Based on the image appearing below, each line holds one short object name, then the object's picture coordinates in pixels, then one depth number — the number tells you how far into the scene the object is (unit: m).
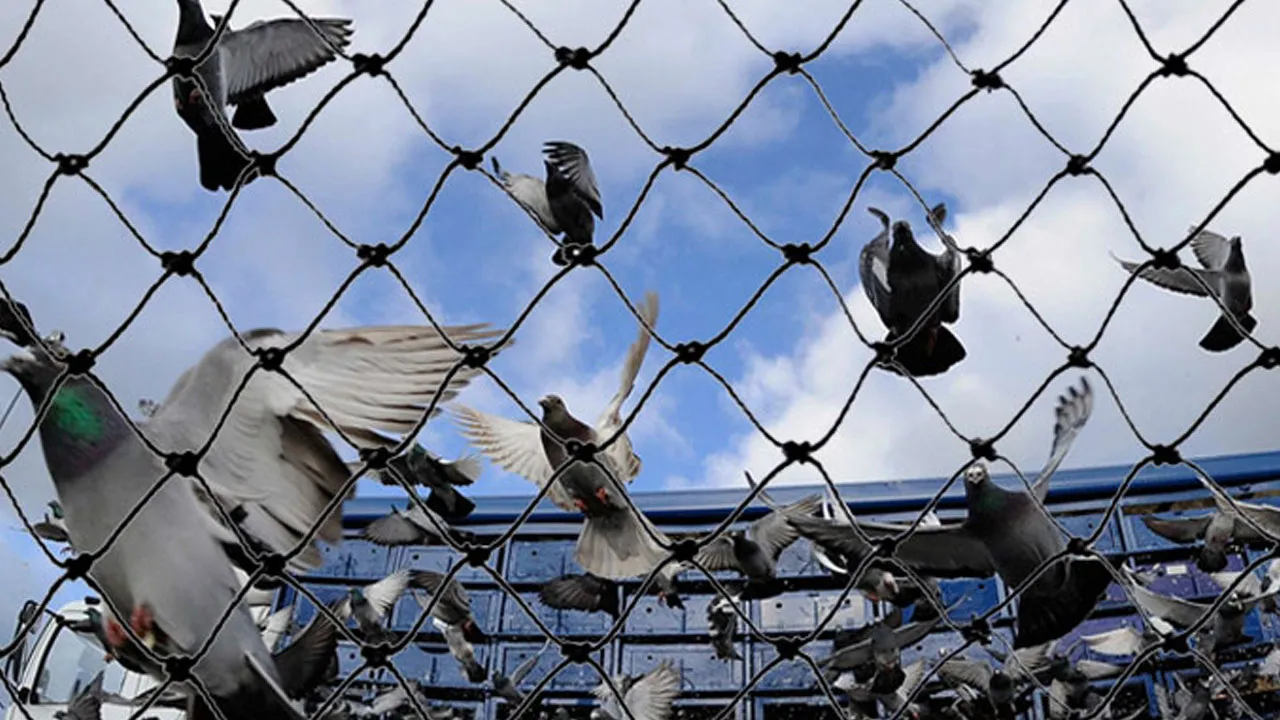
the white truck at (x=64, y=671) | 5.26
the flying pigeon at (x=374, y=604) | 4.66
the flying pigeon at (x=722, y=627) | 4.95
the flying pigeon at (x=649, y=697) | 4.54
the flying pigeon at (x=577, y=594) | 5.03
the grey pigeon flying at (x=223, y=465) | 1.57
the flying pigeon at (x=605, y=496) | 3.20
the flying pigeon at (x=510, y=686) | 5.33
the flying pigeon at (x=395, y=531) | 5.42
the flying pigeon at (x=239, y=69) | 2.04
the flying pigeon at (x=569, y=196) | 3.15
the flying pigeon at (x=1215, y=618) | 3.43
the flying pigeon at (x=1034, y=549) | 1.97
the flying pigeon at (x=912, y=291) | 2.20
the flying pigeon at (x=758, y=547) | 3.84
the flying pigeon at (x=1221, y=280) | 2.65
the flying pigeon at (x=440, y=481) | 4.53
